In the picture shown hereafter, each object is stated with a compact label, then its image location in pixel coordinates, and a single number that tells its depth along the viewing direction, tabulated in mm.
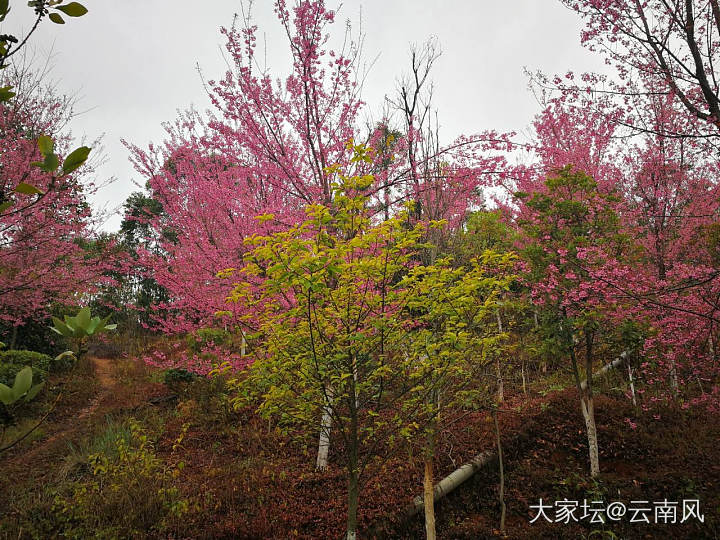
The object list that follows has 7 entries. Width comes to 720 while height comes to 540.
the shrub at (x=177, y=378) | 9328
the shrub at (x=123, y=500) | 4375
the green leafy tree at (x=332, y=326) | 2802
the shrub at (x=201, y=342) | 8352
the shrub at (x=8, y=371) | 8328
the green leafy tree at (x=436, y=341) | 3102
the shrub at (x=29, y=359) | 9281
